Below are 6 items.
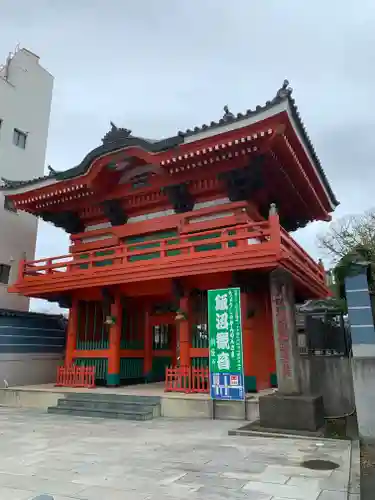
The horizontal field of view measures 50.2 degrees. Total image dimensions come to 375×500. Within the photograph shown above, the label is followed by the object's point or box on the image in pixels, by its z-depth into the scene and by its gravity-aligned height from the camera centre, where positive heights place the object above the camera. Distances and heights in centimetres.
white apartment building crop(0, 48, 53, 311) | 1697 +998
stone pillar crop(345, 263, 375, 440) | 702 +29
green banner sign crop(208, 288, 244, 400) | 927 +40
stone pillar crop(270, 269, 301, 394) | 846 +63
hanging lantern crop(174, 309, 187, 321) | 1147 +129
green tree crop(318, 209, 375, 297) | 2314 +754
